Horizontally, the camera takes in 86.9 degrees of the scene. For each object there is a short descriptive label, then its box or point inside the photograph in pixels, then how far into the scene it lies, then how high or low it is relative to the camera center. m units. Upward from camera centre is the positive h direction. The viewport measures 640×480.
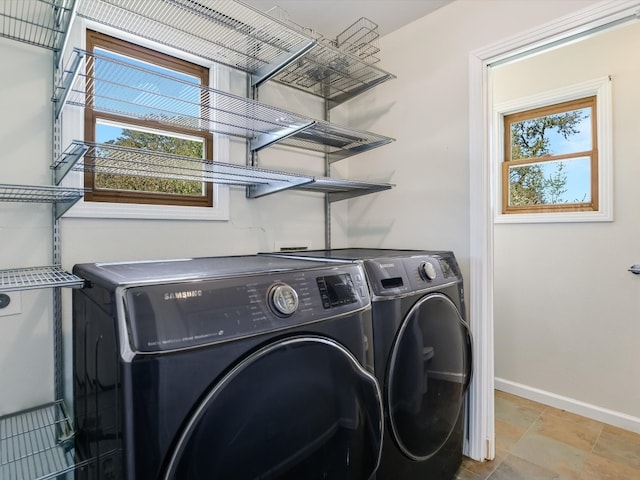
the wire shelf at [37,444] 0.95 -0.63
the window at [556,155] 2.12 +0.55
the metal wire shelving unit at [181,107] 1.02 +0.57
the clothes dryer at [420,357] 1.16 -0.46
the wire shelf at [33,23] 1.14 +0.75
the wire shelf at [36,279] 0.83 -0.11
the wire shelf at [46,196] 1.09 +0.15
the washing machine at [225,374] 0.64 -0.30
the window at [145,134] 1.39 +0.50
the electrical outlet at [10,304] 1.14 -0.21
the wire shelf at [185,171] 1.15 +0.29
